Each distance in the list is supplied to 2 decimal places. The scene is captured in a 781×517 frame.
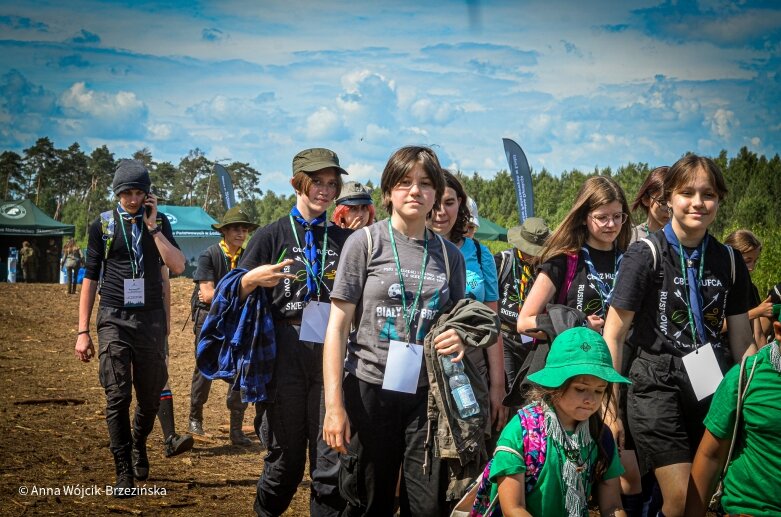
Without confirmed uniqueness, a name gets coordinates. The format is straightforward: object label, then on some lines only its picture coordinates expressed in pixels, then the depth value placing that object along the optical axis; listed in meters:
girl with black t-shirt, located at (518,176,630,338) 4.60
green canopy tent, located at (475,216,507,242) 36.38
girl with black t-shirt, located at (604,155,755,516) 3.75
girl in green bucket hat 2.99
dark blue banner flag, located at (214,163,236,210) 21.04
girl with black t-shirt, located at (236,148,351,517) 4.49
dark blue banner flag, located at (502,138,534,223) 19.31
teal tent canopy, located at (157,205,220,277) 32.72
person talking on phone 5.97
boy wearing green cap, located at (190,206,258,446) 7.88
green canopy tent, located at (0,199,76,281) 34.03
